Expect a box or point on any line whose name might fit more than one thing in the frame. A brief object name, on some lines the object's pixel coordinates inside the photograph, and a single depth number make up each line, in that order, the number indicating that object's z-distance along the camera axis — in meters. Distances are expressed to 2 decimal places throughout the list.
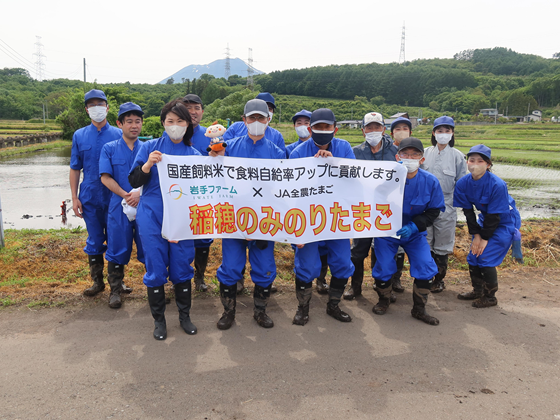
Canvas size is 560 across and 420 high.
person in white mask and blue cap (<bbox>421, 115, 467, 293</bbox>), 5.54
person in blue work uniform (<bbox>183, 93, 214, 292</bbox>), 5.32
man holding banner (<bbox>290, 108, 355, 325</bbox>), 4.31
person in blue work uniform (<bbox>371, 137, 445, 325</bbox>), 4.50
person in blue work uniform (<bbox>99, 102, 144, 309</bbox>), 4.63
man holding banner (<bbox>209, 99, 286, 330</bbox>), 4.19
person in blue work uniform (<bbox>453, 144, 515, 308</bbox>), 4.86
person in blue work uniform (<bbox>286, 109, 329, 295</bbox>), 5.23
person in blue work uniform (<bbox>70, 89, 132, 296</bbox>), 4.98
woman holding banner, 3.94
